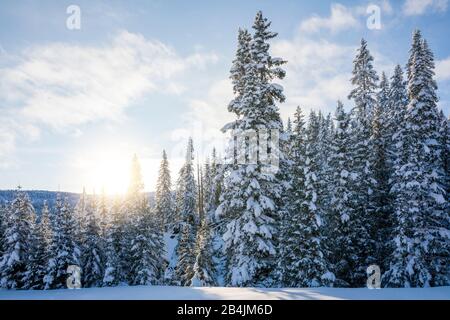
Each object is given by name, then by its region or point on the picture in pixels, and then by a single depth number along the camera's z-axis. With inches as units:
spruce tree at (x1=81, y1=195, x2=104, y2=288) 1647.4
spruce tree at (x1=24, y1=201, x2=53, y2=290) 1459.2
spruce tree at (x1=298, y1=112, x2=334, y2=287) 947.3
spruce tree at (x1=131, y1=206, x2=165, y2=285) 1556.3
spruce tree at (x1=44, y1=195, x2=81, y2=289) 1369.3
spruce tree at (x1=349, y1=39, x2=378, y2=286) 1087.6
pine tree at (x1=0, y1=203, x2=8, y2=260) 1598.2
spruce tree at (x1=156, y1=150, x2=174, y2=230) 2896.2
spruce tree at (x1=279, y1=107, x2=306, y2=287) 979.3
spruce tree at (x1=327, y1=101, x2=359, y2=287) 1086.4
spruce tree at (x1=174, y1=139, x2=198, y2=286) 2603.3
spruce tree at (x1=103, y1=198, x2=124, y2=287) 1574.8
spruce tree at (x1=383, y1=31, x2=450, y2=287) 920.9
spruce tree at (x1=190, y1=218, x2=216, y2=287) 1370.6
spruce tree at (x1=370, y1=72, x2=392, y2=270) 1139.3
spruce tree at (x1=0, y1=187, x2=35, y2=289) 1514.5
